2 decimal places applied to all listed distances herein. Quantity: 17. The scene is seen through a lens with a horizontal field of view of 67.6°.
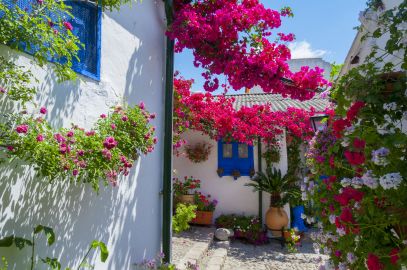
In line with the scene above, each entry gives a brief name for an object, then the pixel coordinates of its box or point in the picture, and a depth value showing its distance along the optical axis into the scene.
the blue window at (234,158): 9.13
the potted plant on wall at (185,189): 8.49
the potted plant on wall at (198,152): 9.12
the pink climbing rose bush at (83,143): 2.12
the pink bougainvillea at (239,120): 7.56
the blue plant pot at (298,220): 8.82
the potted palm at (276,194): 8.20
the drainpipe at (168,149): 4.47
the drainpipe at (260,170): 8.75
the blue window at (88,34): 3.03
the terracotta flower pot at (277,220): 8.17
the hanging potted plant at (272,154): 8.84
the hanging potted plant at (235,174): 9.03
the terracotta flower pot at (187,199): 8.49
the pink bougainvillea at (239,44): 4.01
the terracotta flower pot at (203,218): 8.52
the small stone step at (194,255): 4.82
